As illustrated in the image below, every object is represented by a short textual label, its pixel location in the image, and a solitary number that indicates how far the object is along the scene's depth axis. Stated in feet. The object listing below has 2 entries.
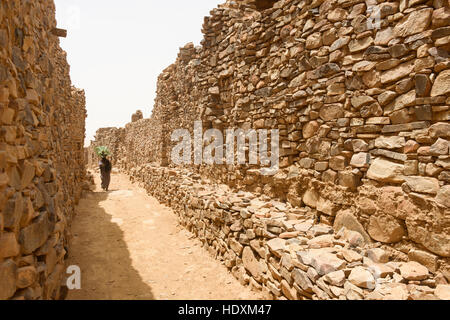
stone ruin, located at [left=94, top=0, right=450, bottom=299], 9.55
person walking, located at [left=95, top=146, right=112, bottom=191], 42.04
